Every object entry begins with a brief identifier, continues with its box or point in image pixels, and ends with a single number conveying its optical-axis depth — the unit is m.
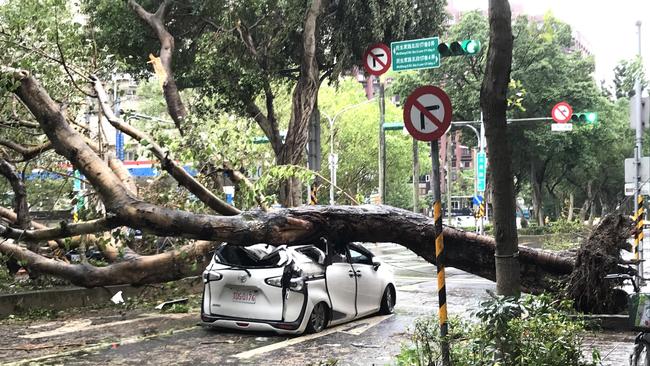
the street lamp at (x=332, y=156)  29.63
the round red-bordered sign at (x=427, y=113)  6.02
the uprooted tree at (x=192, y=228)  7.21
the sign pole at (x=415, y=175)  30.42
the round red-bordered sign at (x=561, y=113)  24.30
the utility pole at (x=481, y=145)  32.17
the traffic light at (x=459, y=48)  13.73
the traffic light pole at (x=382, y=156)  26.05
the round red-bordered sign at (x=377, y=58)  15.34
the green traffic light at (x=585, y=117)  23.53
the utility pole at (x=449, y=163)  40.21
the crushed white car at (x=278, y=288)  8.36
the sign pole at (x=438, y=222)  5.69
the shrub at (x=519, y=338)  4.54
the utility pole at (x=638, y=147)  12.47
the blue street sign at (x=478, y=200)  32.41
